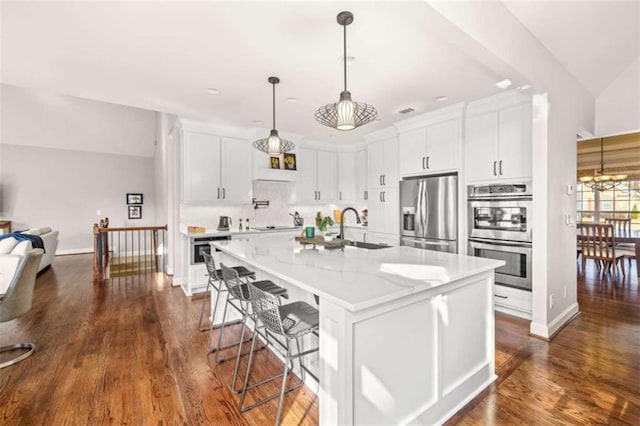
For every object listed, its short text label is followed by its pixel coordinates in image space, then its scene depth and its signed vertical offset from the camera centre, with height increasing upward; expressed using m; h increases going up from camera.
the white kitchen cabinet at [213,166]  4.33 +0.71
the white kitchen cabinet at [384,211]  4.58 +0.01
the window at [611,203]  7.03 +0.18
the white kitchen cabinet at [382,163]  4.65 +0.80
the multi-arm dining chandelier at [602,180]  6.05 +0.67
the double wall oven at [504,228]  3.11 -0.19
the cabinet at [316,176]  5.49 +0.69
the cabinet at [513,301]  3.17 -1.02
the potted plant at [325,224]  2.87 -0.12
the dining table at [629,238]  4.57 -0.44
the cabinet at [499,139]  3.12 +0.82
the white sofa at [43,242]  3.91 -0.47
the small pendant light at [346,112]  1.88 +0.68
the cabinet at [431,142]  3.70 +0.94
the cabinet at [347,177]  5.84 +0.70
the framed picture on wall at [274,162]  4.98 +0.86
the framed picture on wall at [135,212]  8.37 +0.02
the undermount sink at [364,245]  2.80 -0.34
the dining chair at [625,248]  4.99 -0.68
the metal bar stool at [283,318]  1.62 -0.64
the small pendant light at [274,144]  2.81 +0.68
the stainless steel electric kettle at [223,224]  4.66 -0.19
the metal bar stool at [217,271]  2.54 -0.53
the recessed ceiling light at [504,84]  2.87 +1.28
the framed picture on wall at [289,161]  5.14 +0.90
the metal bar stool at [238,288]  2.08 -0.57
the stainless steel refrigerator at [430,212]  3.72 -0.01
